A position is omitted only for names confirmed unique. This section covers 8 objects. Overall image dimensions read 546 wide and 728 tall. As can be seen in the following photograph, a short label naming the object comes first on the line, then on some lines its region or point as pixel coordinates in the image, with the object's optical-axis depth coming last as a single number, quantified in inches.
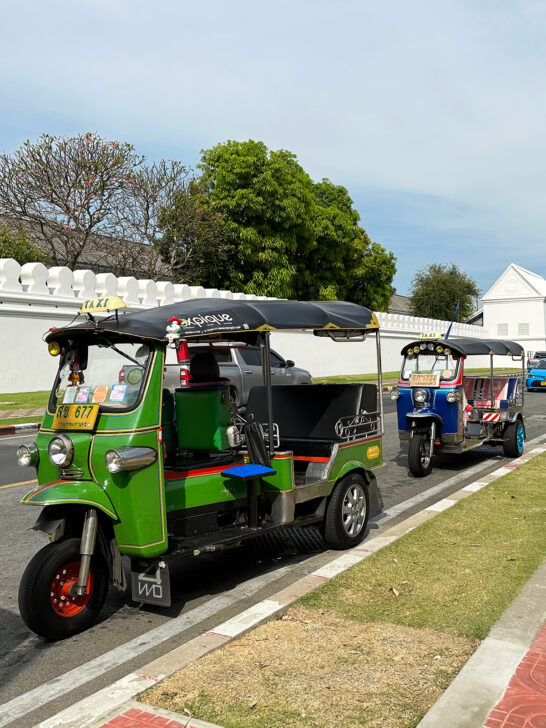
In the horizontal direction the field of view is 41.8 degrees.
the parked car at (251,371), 608.7
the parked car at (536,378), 1151.6
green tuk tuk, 183.6
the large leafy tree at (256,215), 1384.1
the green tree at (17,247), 1168.2
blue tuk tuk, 416.8
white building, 2377.0
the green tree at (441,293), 2706.7
